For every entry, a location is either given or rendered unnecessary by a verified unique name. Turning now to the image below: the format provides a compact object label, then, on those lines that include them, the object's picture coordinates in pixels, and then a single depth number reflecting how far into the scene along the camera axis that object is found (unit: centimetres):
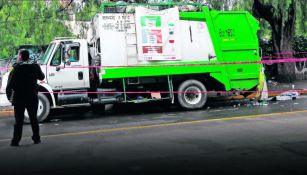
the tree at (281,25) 1708
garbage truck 1178
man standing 782
